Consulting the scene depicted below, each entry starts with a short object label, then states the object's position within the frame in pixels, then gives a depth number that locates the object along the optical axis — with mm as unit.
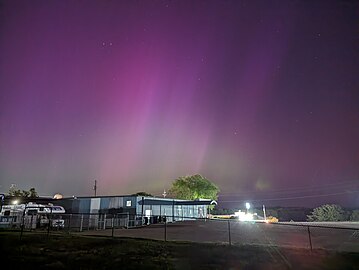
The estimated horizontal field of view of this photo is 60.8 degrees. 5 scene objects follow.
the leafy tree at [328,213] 85562
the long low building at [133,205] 47844
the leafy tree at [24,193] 97750
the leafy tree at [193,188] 88562
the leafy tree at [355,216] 69125
